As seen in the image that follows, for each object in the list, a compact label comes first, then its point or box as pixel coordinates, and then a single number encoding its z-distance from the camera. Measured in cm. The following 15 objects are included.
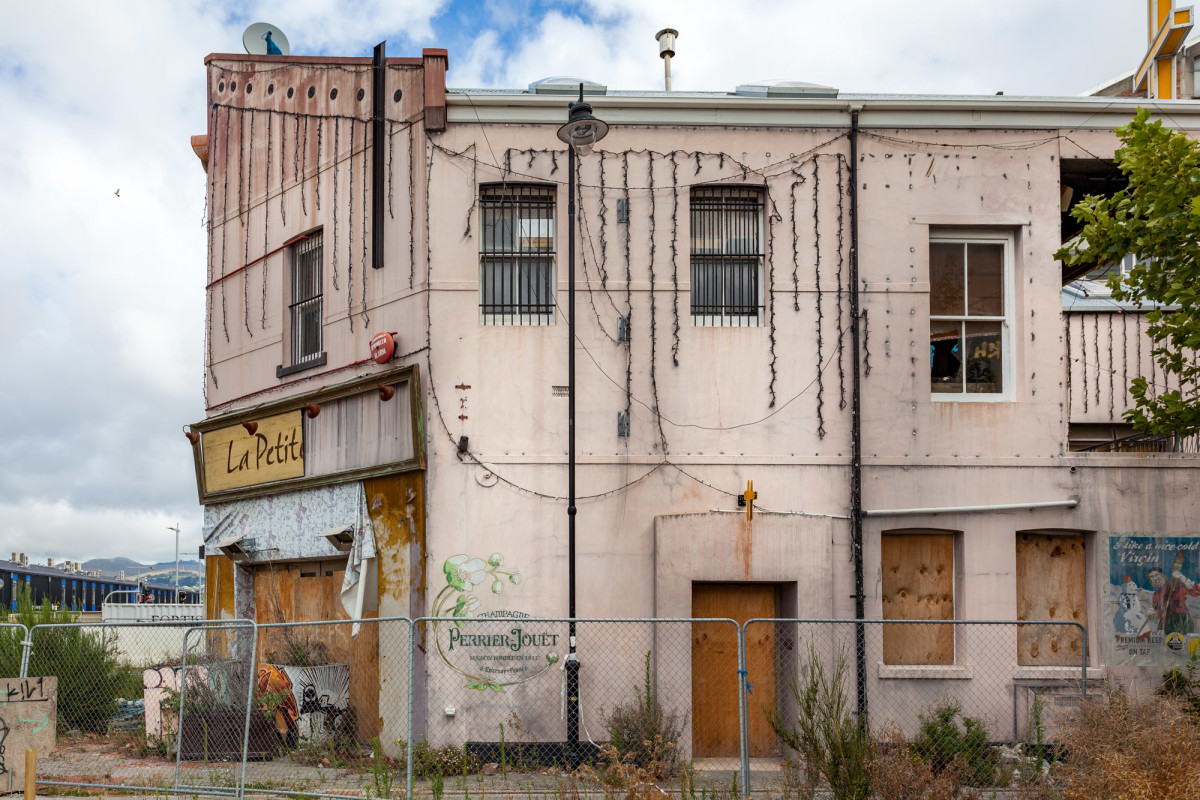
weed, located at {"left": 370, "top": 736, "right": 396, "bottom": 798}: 977
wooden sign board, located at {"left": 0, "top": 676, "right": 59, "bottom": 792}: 920
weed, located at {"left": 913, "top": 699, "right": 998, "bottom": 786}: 1102
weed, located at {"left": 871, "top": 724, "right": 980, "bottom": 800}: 834
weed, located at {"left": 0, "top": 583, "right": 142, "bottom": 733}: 1428
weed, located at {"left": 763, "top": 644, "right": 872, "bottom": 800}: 871
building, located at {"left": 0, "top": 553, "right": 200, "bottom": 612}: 3591
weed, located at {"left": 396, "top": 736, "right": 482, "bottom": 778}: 1136
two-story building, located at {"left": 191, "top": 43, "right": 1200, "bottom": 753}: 1240
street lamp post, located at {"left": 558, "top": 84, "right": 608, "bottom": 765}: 1097
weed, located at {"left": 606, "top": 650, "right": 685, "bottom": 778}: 1120
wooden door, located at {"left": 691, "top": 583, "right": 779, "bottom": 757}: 1230
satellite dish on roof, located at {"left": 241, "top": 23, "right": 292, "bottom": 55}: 1605
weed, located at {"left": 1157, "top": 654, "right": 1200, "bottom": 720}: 1210
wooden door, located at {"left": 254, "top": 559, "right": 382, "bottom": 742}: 1311
